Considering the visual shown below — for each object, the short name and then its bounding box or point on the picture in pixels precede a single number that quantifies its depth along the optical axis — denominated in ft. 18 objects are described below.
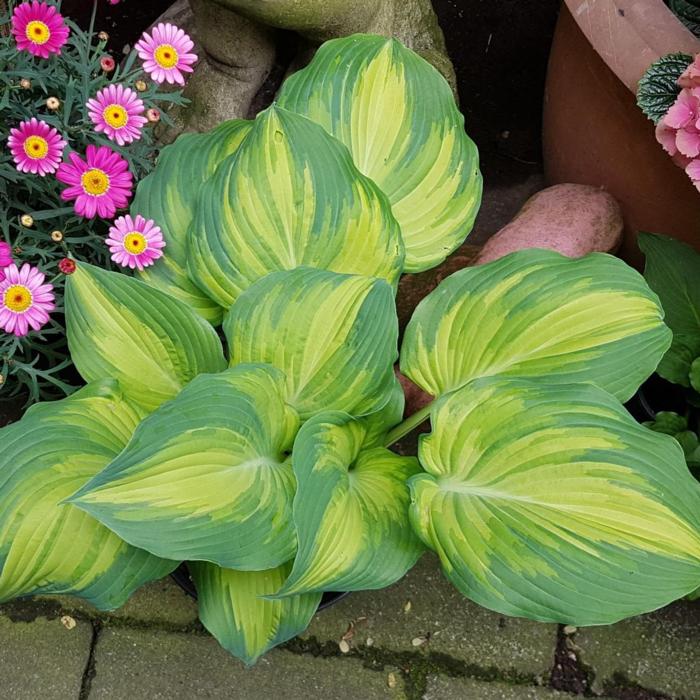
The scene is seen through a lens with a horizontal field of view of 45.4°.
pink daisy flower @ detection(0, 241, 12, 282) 3.20
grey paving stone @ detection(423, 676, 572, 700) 4.39
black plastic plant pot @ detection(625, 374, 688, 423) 4.64
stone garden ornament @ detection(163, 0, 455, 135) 3.86
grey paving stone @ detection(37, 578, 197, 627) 4.49
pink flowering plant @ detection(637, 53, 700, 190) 3.67
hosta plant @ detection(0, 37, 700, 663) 2.94
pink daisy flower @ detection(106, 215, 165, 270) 3.52
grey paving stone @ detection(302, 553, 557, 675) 4.46
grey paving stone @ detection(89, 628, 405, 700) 4.36
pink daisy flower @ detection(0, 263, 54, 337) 3.26
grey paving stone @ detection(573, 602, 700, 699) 4.42
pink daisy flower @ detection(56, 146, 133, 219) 3.34
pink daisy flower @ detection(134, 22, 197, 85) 3.51
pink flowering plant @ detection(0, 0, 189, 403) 3.29
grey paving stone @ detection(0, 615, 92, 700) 4.36
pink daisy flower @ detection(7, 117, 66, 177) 3.28
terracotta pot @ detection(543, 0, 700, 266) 3.92
